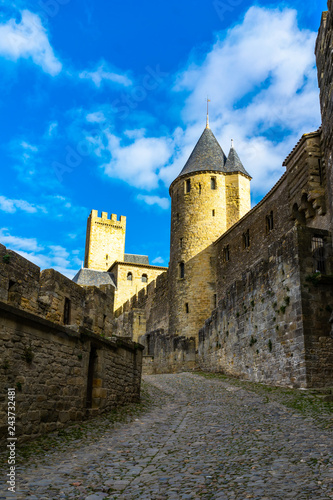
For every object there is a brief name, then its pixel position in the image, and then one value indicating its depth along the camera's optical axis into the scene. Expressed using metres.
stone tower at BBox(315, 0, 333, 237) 12.32
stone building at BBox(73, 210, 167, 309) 55.34
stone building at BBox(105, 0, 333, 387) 12.98
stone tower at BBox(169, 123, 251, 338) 28.80
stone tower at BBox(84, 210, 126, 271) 66.75
